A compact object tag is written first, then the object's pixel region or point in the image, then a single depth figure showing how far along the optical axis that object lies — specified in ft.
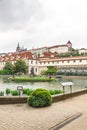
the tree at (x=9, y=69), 100.28
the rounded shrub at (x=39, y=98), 14.21
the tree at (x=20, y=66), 98.41
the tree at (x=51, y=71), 103.41
